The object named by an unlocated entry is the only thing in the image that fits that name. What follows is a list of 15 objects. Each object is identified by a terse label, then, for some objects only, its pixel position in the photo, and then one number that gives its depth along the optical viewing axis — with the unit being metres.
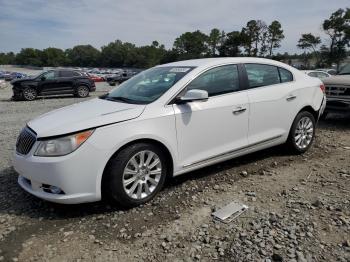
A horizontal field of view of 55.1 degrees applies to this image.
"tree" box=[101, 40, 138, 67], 116.75
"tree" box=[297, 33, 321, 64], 54.25
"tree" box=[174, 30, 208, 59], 92.50
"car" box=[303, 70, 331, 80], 15.95
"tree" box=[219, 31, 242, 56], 74.38
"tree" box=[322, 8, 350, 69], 45.06
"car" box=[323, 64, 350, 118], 7.56
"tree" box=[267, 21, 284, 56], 68.94
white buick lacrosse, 3.36
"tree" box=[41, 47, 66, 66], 129.75
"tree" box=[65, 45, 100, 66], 131.25
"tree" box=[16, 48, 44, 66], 132.38
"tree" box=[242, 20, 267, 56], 70.41
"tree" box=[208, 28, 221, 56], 91.68
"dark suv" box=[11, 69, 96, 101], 16.31
